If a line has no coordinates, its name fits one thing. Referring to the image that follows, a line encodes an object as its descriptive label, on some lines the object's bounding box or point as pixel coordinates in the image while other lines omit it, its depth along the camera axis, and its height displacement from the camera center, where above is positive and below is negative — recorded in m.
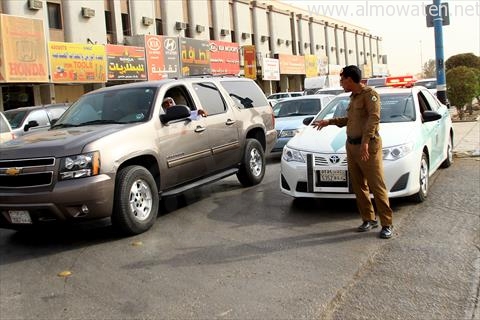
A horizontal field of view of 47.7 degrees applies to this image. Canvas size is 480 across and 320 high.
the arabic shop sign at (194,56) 38.00 +4.42
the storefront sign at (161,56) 34.75 +4.16
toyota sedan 6.40 -0.60
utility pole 11.66 +1.13
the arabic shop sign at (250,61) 47.57 +4.60
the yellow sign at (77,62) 28.19 +3.40
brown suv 5.55 -0.37
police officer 5.41 -0.40
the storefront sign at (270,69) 51.72 +4.12
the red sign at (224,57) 42.50 +4.68
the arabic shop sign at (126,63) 31.73 +3.57
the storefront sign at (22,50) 25.11 +3.77
